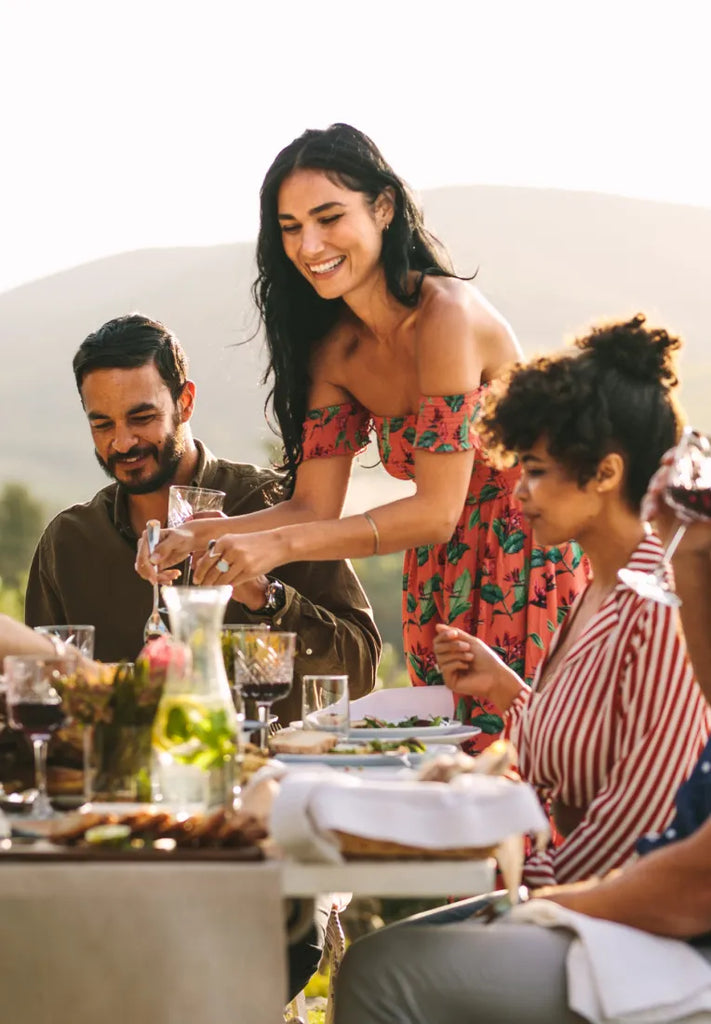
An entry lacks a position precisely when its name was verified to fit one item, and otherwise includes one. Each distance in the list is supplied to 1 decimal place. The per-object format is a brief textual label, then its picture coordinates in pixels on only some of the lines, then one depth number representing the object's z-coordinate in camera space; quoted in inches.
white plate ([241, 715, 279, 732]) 103.9
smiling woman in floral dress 135.8
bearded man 159.0
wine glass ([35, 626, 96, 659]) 108.6
